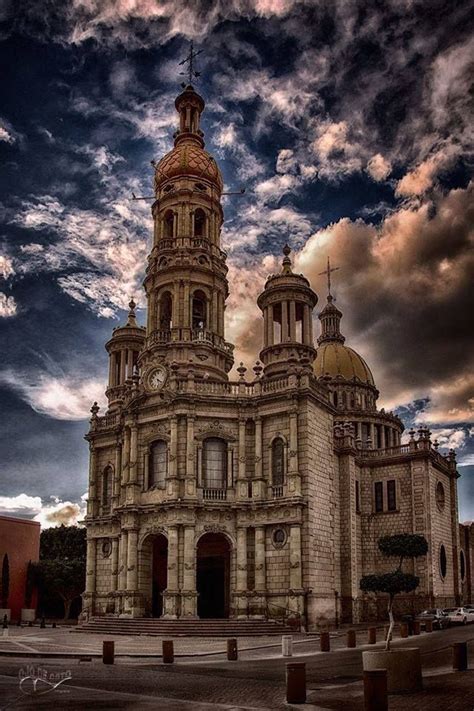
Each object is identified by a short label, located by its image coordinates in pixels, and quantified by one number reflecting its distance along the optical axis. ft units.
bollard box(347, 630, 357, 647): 103.55
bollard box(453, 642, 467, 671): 72.02
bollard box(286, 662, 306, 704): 54.24
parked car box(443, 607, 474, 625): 153.38
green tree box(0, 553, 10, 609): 193.77
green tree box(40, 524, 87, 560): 230.27
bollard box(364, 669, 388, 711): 46.85
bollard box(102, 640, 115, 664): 82.48
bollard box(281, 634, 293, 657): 93.50
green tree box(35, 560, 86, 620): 196.24
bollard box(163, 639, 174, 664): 84.69
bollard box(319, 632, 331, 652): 99.35
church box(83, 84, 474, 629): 148.25
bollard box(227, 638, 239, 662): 88.48
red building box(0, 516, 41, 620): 198.70
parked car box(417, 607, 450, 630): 146.10
